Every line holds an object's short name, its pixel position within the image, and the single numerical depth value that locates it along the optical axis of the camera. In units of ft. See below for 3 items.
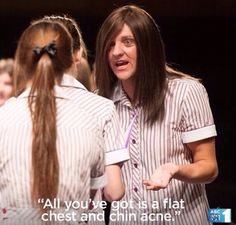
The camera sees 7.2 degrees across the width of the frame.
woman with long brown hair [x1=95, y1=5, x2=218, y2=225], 20.32
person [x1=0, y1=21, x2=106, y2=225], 19.18
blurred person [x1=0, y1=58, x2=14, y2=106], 22.47
